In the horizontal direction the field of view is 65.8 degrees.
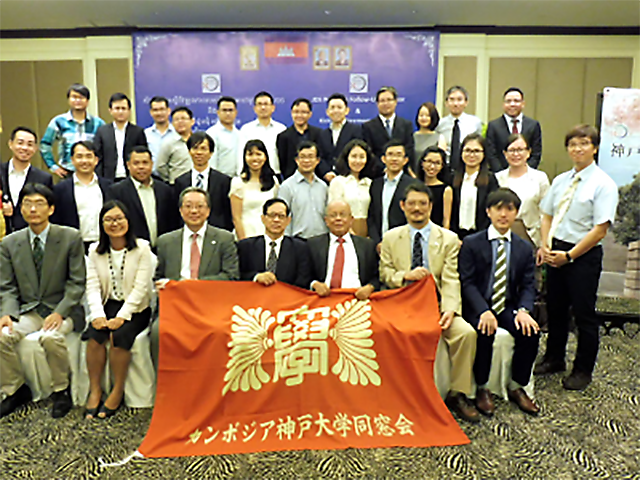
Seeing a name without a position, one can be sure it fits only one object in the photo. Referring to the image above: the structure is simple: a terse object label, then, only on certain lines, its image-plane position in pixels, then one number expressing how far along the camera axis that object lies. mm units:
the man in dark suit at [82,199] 3590
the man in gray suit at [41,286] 2930
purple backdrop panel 6617
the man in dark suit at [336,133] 4410
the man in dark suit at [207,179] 3867
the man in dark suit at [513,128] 4488
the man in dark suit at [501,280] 2922
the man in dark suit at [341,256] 3191
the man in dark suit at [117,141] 4297
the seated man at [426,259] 2938
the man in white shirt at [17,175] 3664
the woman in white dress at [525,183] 3898
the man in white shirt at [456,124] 4539
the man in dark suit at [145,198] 3646
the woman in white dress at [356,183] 3809
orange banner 2502
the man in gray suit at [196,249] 3090
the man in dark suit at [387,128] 4410
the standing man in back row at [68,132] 4367
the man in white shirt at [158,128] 4562
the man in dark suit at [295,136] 4453
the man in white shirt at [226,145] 4672
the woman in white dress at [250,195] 3836
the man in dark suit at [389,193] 3650
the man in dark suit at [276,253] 3131
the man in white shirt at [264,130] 4660
